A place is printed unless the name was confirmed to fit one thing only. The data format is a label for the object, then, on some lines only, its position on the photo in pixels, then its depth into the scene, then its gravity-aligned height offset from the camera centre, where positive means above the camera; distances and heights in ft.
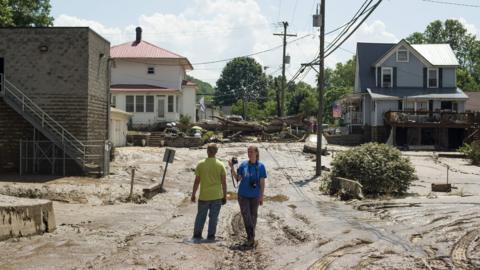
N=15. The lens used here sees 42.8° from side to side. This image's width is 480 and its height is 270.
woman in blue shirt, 32.78 -2.71
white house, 161.58 +14.69
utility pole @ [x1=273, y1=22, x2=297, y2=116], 188.00 +30.01
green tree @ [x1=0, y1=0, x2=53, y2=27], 146.20 +29.71
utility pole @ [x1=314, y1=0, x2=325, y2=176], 89.30 +7.87
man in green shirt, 33.69 -2.81
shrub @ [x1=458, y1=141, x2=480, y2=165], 114.01 -2.80
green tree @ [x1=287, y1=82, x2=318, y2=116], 265.13 +15.54
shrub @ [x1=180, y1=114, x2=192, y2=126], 156.57 +4.13
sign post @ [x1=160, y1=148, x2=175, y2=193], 68.13 -2.13
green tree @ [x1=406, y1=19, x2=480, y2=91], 306.35 +49.18
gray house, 156.76 +10.96
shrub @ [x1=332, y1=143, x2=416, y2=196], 64.85 -3.45
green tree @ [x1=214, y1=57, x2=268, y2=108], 426.51 +40.27
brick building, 84.43 +6.59
